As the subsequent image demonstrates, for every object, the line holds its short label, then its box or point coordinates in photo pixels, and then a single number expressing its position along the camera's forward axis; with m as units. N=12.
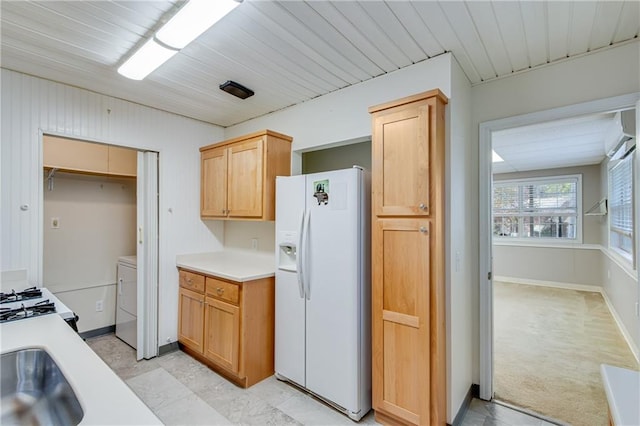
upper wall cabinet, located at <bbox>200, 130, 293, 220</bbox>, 2.82
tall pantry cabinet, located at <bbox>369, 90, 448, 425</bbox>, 1.88
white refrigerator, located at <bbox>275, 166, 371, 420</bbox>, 2.16
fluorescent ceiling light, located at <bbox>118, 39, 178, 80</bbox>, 1.88
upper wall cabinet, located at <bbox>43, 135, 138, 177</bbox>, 3.13
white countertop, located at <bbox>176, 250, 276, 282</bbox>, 2.65
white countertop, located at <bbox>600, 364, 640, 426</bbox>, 0.88
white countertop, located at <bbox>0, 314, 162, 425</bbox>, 0.81
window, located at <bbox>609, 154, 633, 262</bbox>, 3.93
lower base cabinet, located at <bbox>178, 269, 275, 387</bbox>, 2.54
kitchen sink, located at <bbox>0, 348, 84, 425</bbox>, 1.08
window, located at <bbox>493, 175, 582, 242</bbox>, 6.27
